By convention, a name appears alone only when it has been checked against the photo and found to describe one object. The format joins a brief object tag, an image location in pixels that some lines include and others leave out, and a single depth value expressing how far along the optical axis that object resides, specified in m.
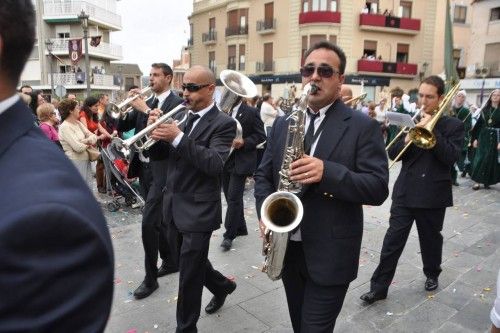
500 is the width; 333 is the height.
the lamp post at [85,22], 14.84
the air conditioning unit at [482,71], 26.69
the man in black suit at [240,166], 5.42
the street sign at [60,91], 18.73
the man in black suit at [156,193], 4.03
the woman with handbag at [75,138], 6.25
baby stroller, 7.00
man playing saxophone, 2.35
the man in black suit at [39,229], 0.89
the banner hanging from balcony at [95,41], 21.30
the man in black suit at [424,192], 3.86
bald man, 3.13
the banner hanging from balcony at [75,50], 22.23
